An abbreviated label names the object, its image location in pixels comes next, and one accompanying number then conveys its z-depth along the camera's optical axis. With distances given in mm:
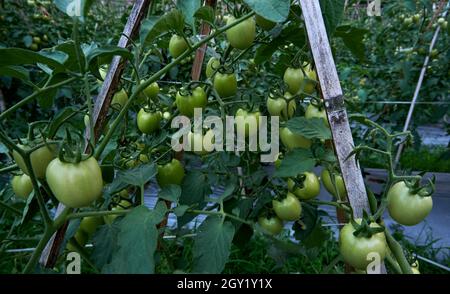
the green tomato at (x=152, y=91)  884
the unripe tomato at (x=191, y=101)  779
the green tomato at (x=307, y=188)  738
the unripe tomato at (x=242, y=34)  685
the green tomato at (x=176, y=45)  797
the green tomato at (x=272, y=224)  755
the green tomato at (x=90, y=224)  732
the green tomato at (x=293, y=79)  753
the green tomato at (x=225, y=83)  803
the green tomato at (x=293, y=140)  702
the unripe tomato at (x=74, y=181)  505
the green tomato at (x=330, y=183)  694
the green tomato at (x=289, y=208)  712
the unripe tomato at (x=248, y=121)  744
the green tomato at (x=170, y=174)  778
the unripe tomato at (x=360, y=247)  512
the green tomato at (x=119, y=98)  845
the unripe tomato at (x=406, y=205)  561
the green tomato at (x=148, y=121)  852
